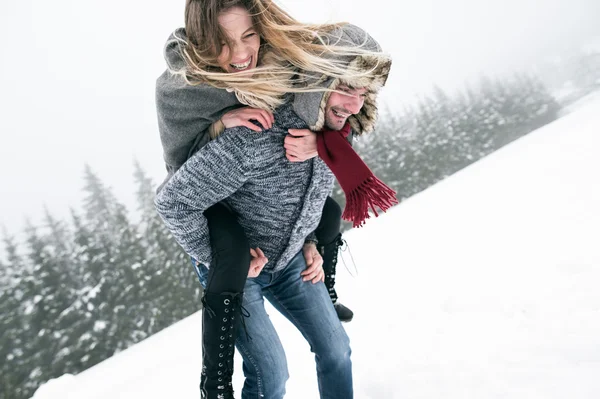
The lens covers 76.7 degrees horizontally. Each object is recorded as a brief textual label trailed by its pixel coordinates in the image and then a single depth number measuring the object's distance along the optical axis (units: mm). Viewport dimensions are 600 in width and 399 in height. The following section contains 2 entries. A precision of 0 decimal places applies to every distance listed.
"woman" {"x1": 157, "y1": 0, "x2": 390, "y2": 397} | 1621
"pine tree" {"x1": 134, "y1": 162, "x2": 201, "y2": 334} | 18422
